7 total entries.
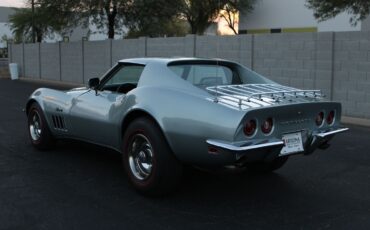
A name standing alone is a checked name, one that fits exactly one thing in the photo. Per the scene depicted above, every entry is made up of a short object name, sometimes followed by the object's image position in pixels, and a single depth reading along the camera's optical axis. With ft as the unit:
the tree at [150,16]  81.92
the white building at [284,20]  115.24
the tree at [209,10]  136.36
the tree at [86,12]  79.25
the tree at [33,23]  83.05
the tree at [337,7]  61.63
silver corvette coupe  14.78
